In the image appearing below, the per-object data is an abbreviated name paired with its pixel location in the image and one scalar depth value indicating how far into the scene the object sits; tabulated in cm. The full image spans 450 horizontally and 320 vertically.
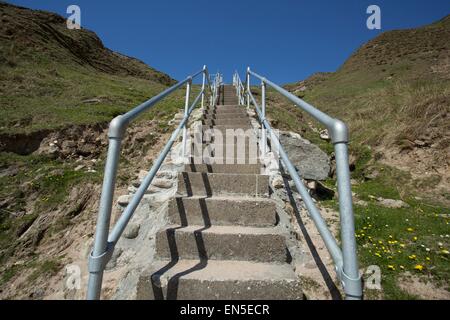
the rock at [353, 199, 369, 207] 414
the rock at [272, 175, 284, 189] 322
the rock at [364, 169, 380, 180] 587
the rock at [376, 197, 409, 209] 419
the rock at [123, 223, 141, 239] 274
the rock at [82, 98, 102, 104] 934
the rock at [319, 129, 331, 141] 786
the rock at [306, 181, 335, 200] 427
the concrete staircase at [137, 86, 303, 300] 173
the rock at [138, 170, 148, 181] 362
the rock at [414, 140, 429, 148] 588
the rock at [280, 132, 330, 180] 459
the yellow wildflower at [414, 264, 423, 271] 243
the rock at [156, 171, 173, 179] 320
